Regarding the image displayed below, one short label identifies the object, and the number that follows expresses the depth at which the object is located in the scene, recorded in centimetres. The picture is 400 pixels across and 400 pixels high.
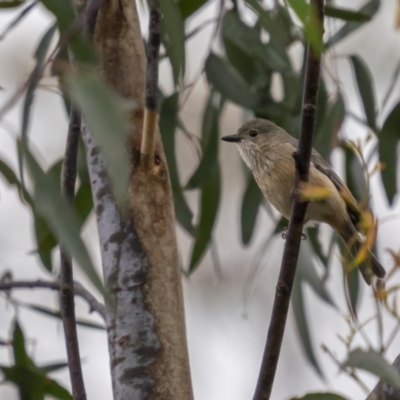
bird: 623
